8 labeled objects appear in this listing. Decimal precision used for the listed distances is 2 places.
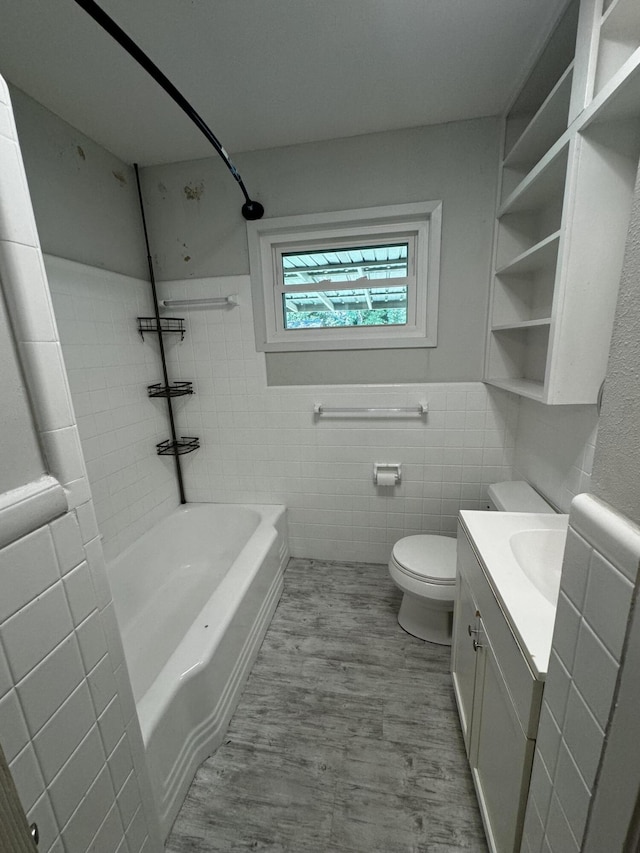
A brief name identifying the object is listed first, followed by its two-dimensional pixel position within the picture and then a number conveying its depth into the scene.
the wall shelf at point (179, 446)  2.19
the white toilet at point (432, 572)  1.55
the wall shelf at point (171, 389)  2.09
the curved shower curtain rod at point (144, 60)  0.82
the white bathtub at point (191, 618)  1.08
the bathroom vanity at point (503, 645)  0.73
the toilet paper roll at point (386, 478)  2.04
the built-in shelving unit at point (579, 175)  0.92
